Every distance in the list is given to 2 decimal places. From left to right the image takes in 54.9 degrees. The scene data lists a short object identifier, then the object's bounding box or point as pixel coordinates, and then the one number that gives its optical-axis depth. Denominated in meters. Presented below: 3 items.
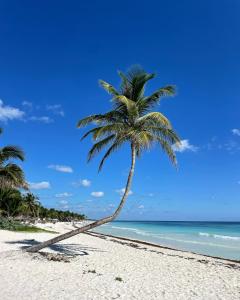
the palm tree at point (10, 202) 29.86
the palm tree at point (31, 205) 41.80
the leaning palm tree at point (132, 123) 8.74
